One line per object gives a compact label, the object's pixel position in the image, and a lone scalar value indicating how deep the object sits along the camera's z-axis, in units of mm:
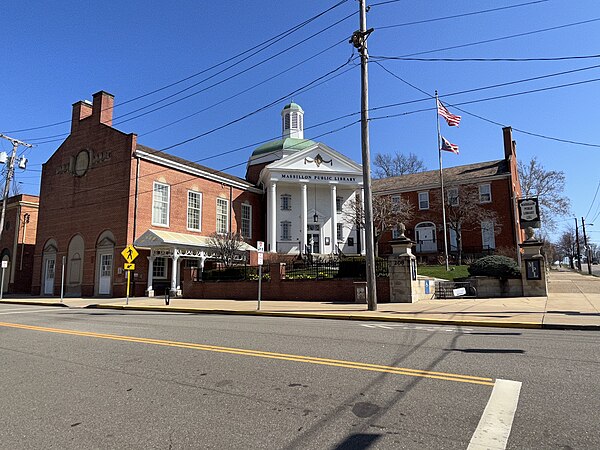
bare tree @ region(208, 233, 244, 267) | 27734
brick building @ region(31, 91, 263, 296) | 28422
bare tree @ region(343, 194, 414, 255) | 36125
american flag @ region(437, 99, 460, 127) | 25031
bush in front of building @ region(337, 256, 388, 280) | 19156
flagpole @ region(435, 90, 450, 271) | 31275
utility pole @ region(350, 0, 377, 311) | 15898
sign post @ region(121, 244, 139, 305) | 21844
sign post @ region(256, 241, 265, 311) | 16328
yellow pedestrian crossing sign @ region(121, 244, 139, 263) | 21850
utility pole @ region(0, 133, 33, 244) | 28962
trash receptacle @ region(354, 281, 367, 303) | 17880
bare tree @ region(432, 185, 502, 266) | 36938
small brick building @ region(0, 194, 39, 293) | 37750
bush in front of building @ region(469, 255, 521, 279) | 20172
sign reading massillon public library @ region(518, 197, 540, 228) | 19969
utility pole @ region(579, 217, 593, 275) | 60491
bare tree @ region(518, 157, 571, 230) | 46594
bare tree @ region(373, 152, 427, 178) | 61497
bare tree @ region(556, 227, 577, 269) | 95281
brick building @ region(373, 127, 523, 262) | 38000
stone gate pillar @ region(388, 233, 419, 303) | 17828
